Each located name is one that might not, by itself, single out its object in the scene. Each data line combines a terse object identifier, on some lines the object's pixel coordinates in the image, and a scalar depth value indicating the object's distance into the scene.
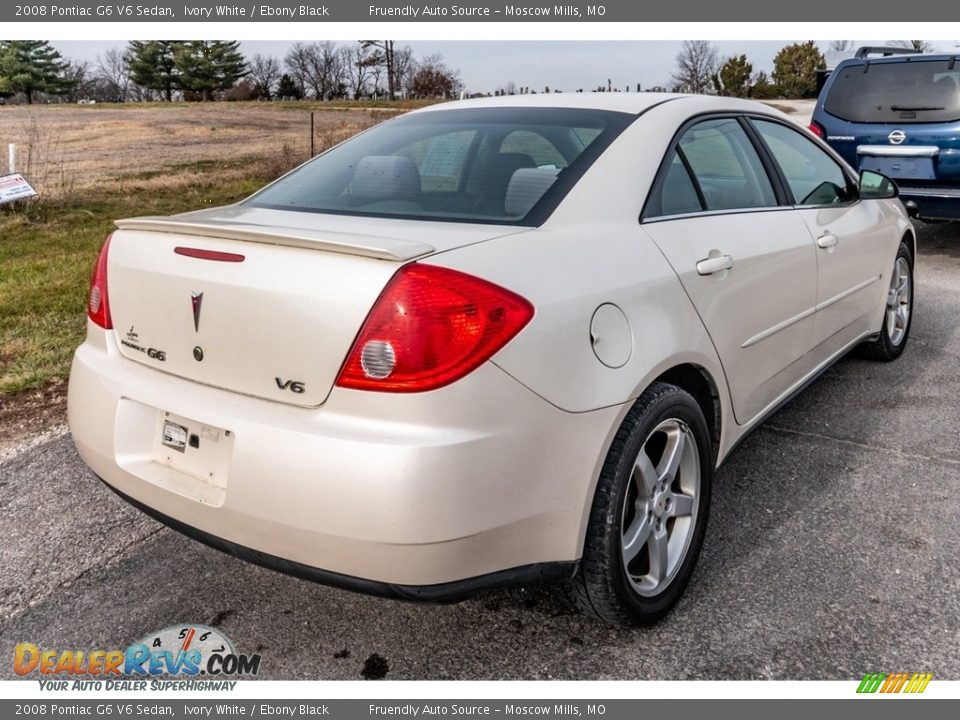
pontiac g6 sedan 1.88
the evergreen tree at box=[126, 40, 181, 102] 75.25
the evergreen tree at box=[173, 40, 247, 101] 73.62
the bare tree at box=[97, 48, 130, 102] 80.88
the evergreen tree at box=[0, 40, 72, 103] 69.19
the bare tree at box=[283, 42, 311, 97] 70.25
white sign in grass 10.00
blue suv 7.18
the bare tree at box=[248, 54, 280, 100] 73.88
